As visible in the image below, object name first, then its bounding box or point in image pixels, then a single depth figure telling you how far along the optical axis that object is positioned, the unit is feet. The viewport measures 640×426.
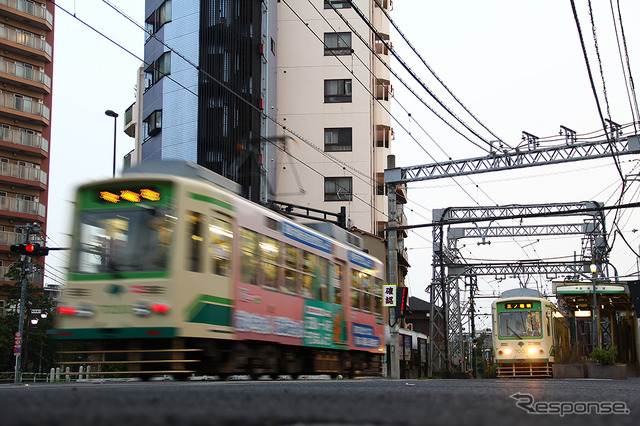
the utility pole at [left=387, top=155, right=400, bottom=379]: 84.99
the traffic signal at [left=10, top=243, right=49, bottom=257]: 78.28
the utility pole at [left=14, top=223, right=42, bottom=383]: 107.55
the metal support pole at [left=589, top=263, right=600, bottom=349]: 96.38
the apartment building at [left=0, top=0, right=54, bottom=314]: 160.04
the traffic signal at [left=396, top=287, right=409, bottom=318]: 83.92
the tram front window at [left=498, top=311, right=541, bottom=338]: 93.15
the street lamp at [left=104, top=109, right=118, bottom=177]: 108.27
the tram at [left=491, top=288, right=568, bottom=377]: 91.97
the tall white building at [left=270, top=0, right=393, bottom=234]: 144.36
